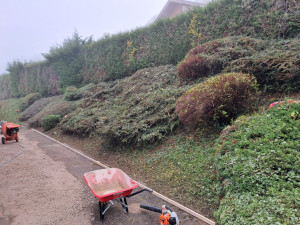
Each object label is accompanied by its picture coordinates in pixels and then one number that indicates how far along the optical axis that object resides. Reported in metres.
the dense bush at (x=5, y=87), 29.80
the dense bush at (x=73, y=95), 14.27
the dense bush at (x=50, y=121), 11.77
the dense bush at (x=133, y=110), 6.77
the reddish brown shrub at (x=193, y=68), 7.76
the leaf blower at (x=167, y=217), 2.91
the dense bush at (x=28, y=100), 19.53
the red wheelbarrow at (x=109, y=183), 3.75
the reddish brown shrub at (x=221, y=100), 5.12
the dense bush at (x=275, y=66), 5.47
